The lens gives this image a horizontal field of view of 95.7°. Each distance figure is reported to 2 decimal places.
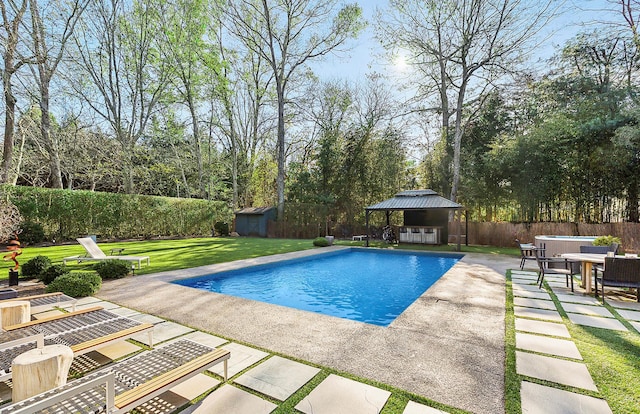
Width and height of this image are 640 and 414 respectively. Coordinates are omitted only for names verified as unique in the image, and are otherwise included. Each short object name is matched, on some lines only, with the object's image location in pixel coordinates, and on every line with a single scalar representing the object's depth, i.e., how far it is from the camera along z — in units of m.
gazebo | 13.87
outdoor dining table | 5.12
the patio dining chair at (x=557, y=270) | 5.42
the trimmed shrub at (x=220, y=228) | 20.16
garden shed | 19.88
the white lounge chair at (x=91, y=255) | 7.31
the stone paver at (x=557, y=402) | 2.04
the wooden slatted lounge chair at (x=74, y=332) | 2.39
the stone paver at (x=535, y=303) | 4.49
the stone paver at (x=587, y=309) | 4.18
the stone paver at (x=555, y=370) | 2.39
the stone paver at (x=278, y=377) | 2.28
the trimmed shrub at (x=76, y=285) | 4.82
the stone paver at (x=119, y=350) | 2.86
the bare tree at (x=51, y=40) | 11.71
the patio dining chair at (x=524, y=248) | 7.73
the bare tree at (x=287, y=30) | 19.05
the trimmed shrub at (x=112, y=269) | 6.41
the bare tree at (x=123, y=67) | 14.46
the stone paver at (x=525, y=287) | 5.59
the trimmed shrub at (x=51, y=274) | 5.60
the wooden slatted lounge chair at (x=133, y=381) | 1.58
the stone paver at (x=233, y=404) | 2.03
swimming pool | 5.90
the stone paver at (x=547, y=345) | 2.90
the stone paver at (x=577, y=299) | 4.79
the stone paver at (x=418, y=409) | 2.03
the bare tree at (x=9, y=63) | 9.03
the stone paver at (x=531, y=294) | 5.08
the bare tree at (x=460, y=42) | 14.97
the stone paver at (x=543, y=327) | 3.43
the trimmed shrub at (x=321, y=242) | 13.88
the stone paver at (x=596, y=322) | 3.67
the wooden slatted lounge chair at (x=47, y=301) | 3.86
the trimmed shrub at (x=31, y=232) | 11.00
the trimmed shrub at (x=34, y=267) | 6.19
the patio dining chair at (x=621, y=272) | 4.51
